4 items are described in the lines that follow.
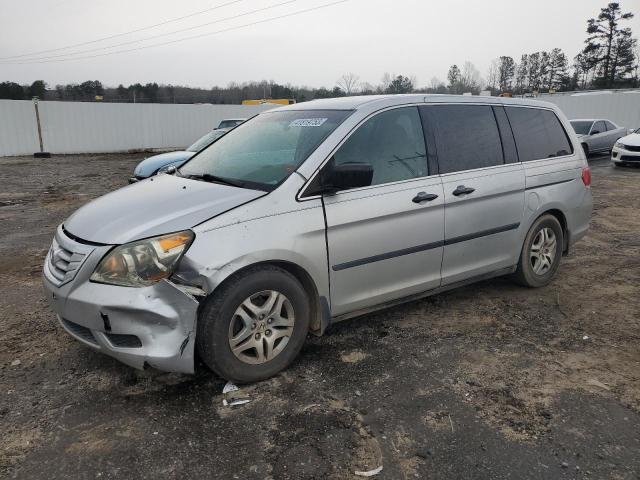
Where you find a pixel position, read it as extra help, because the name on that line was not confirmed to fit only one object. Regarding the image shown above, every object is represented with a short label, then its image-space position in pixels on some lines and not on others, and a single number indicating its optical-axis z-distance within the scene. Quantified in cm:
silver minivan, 293
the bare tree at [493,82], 7254
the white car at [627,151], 1542
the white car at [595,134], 1784
